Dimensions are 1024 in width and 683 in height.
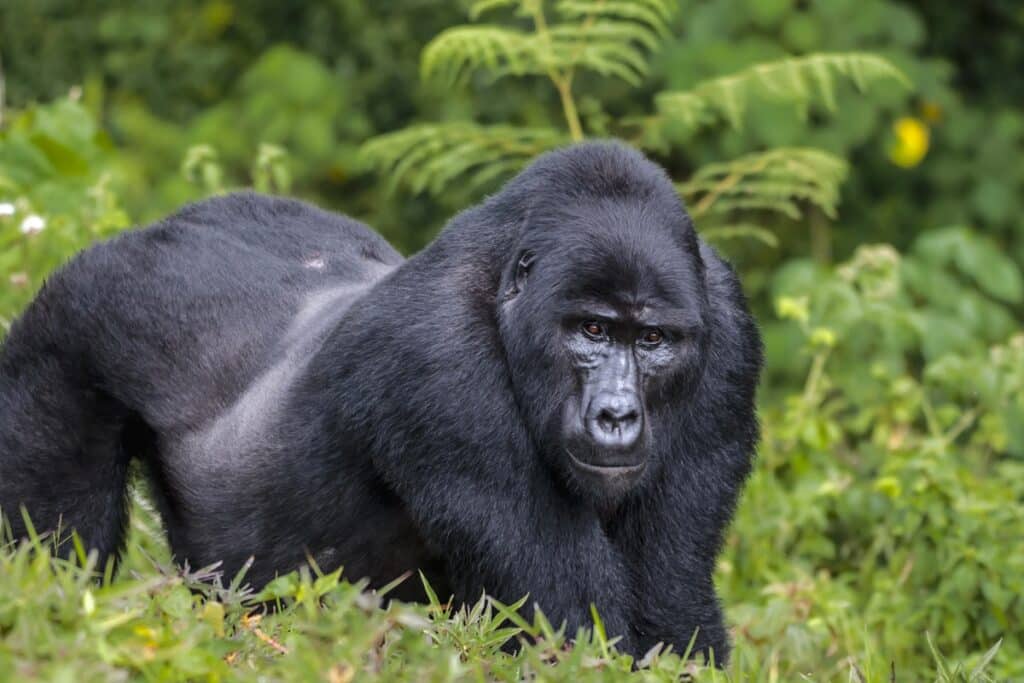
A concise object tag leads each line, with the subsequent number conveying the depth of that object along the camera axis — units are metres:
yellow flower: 17.97
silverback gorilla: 7.18
